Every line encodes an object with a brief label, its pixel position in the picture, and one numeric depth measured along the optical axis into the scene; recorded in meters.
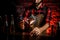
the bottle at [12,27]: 1.92
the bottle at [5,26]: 1.94
